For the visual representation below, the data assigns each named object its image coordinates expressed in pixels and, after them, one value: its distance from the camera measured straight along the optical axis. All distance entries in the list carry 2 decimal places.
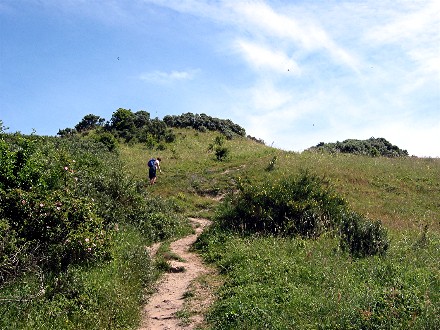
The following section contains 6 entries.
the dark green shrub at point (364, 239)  9.79
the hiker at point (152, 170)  20.09
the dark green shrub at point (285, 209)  11.39
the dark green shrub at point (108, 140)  27.26
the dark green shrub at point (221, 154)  26.70
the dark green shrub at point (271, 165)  21.73
